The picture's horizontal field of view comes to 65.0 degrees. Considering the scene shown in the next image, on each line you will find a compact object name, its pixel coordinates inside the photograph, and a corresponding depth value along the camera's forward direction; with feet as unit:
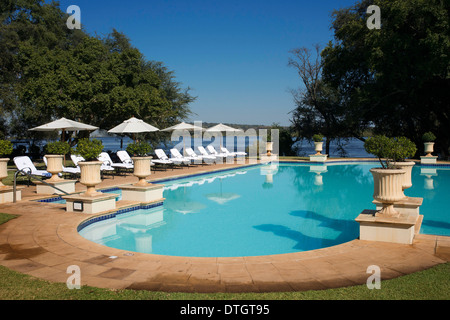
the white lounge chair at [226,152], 69.10
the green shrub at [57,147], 33.83
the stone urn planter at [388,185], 16.96
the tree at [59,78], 56.54
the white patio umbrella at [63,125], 42.52
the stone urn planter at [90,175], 24.41
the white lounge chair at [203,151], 64.96
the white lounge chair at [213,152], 66.45
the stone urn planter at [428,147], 61.00
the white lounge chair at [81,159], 40.75
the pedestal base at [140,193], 28.55
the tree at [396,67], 57.16
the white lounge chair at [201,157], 60.39
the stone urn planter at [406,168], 21.29
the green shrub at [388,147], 18.35
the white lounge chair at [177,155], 56.70
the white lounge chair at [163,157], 54.77
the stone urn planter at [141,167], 29.22
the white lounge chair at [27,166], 34.91
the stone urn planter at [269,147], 75.05
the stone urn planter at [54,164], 31.58
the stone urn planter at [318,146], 66.79
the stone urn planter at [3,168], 27.43
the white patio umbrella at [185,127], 58.44
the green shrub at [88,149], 25.63
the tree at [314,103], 83.76
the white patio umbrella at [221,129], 63.75
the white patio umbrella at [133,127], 45.94
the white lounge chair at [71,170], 36.76
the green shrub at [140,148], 31.14
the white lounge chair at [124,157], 48.49
